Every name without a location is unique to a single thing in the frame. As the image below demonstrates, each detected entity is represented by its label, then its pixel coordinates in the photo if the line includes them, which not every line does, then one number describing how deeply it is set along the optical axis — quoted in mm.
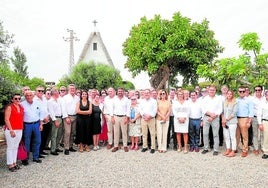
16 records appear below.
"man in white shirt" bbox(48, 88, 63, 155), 6264
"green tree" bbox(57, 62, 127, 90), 19305
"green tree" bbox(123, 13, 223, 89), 17153
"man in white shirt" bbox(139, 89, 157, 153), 6672
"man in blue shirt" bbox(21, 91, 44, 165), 5610
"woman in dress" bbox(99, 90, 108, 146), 7434
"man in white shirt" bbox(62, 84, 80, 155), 6453
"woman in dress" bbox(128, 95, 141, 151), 6929
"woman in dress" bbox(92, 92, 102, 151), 6819
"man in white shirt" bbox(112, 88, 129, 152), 6819
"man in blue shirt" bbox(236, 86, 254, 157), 6153
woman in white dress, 6569
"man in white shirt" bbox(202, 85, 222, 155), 6372
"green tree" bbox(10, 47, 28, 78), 36096
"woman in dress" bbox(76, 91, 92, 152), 6595
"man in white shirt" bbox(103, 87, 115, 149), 6895
